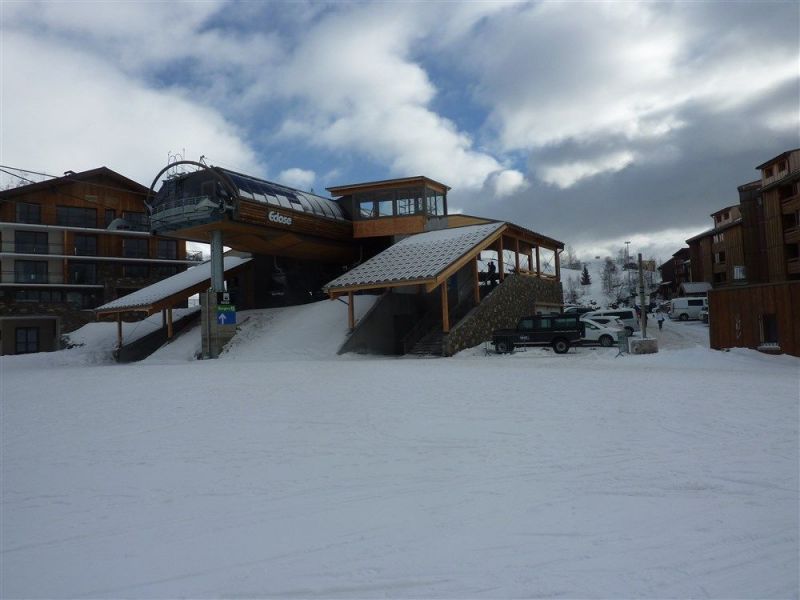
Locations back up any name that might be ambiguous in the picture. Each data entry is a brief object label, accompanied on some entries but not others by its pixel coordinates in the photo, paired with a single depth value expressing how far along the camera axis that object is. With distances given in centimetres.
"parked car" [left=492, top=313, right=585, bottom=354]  2206
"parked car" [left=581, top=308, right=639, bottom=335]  3063
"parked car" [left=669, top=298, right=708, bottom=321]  3975
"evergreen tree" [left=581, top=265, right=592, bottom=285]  12719
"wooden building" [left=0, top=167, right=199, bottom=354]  4009
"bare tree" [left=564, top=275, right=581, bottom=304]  9776
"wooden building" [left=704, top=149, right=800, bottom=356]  1686
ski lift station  2397
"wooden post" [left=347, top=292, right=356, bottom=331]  2361
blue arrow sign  2561
